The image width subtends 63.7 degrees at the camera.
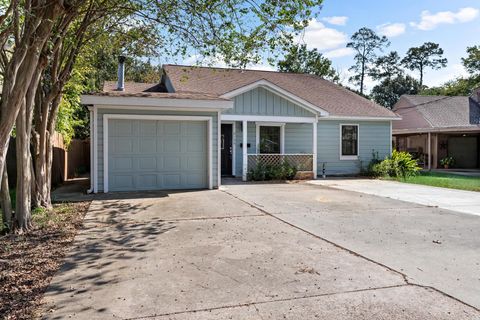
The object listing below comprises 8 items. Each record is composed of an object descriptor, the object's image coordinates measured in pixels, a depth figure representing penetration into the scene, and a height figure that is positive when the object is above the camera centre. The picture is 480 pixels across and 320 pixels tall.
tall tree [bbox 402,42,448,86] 48.47 +12.29
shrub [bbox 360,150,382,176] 16.59 -0.47
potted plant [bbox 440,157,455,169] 22.08 -0.48
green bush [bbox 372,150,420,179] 16.30 -0.56
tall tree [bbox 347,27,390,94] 45.62 +12.76
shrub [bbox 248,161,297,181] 14.16 -0.63
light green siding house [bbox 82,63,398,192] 10.70 +0.92
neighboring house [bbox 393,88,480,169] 21.61 +1.39
